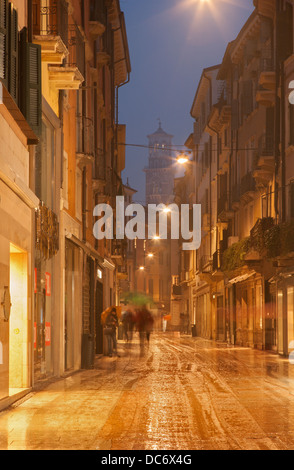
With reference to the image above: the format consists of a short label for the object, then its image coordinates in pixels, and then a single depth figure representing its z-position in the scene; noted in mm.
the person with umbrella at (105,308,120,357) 28250
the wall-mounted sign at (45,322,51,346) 18562
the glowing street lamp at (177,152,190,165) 33738
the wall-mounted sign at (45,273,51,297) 18656
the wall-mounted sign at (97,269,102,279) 30719
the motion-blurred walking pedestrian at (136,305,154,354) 30425
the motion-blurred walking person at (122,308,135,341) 39003
